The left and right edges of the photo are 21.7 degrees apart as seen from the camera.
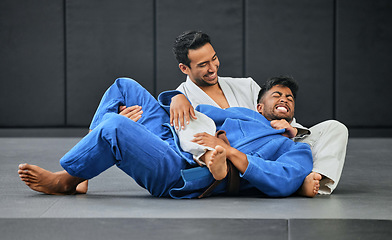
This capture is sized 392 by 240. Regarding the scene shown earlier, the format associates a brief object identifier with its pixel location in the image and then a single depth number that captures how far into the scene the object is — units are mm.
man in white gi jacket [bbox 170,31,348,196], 3857
